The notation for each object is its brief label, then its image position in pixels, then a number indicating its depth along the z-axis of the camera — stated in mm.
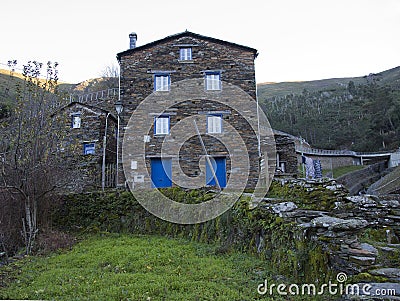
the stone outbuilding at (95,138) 16953
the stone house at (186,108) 17844
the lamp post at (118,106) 15820
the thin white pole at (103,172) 15767
